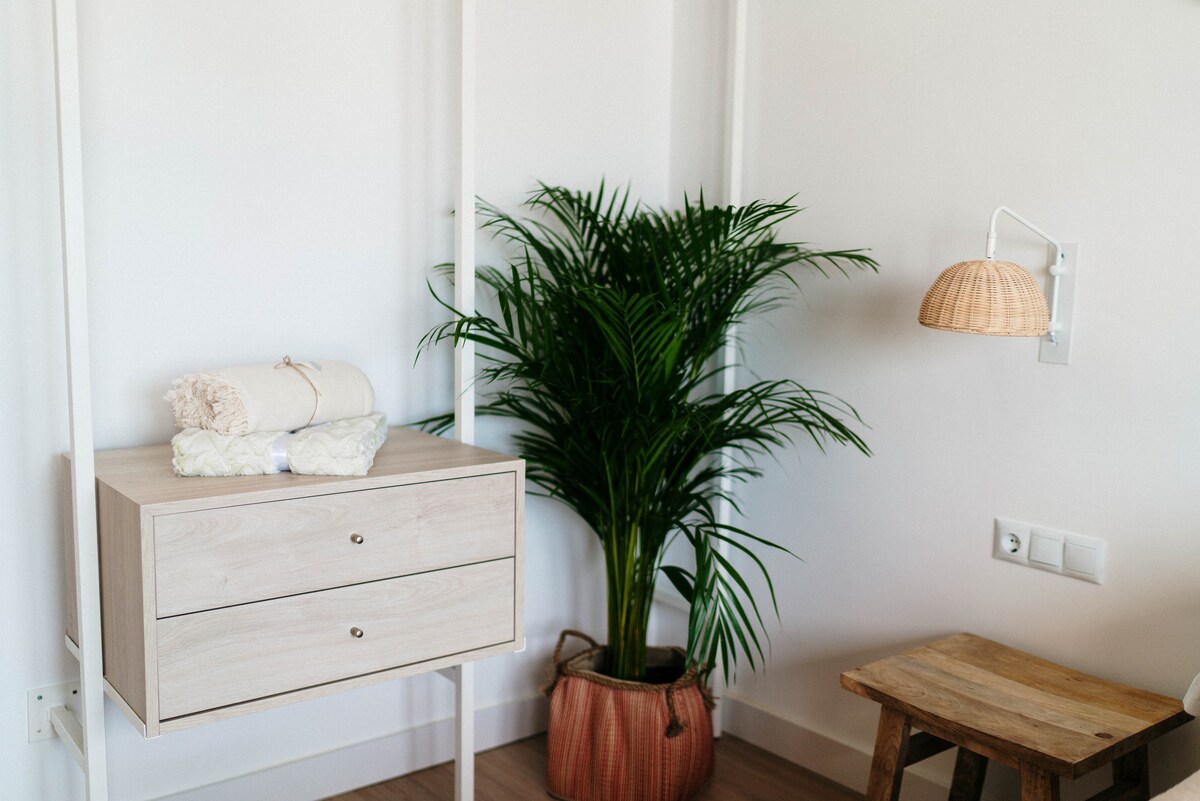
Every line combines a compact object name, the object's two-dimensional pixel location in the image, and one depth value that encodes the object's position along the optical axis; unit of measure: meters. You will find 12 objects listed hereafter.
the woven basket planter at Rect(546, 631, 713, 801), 2.27
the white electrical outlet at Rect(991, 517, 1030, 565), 2.07
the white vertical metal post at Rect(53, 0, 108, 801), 1.60
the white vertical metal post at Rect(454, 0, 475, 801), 2.06
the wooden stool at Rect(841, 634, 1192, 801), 1.62
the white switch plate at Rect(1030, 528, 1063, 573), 2.01
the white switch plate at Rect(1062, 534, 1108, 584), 1.95
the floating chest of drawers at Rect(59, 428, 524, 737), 1.61
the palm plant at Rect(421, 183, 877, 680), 2.14
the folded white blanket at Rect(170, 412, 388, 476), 1.75
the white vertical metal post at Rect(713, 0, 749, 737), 2.51
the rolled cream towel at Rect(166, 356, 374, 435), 1.81
